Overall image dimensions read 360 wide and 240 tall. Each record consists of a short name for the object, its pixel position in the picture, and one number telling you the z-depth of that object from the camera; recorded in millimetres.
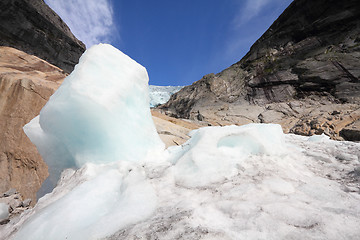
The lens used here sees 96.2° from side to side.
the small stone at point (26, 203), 4389
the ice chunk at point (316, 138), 4925
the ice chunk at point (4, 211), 3420
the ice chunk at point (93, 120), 2600
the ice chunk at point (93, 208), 1369
